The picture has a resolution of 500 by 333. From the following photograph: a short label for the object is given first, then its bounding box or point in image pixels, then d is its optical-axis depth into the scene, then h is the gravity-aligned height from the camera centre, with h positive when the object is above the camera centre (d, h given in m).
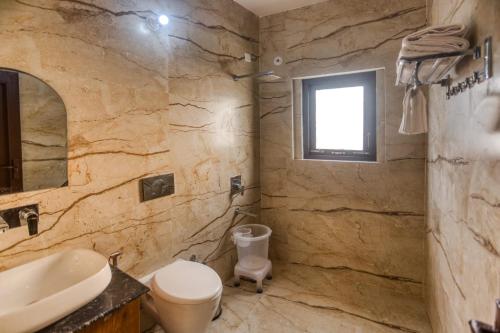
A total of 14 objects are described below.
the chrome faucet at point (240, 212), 2.79 -0.54
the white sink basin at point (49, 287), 0.97 -0.52
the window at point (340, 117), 2.62 +0.36
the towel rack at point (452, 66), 1.04 +0.40
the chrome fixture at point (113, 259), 1.70 -0.59
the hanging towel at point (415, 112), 1.65 +0.24
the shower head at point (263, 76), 2.53 +0.74
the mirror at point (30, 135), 1.33 +0.12
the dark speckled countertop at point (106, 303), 1.04 -0.59
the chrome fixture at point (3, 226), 1.26 -0.29
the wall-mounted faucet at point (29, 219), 1.36 -0.28
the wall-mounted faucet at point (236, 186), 2.75 -0.28
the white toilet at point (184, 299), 1.58 -0.79
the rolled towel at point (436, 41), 1.20 +0.49
